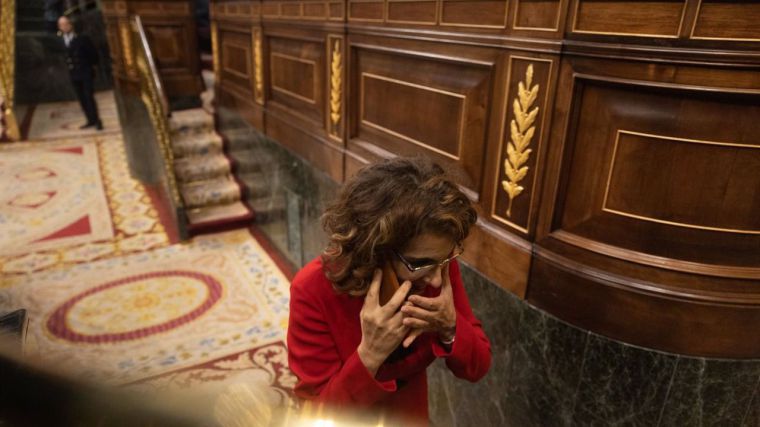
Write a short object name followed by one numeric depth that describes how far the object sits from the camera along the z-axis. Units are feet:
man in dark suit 23.68
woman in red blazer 3.63
